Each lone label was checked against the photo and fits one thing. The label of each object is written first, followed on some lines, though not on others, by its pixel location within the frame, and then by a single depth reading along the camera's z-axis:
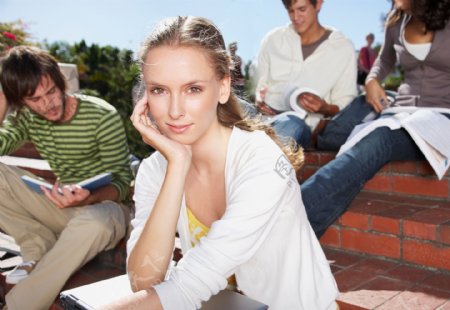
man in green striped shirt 2.62
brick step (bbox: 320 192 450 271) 2.16
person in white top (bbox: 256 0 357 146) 3.21
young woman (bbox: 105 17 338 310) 1.34
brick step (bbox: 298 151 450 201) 2.55
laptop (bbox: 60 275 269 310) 1.20
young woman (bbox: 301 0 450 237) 2.28
